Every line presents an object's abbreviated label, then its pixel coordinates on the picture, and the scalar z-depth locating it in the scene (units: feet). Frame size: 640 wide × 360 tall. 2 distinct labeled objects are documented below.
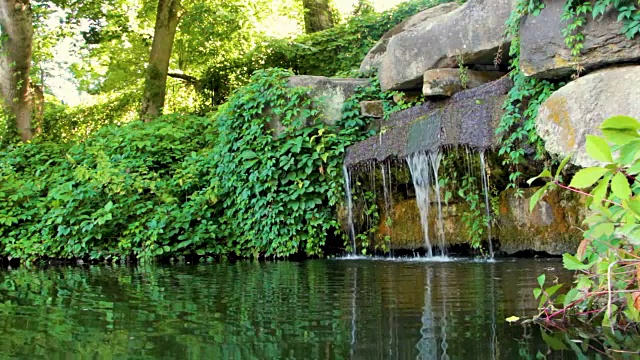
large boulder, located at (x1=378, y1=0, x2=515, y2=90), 26.45
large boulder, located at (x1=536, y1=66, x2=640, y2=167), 19.63
